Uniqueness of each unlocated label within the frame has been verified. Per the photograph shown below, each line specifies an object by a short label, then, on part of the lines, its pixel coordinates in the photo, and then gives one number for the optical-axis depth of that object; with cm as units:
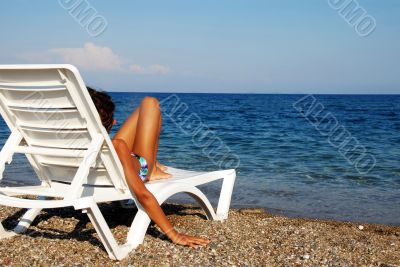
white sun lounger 333
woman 389
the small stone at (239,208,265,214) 670
